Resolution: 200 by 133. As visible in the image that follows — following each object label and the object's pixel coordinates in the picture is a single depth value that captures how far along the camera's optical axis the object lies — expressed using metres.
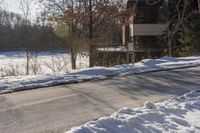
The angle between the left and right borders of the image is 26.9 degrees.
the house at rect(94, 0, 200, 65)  43.58
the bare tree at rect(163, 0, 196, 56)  37.66
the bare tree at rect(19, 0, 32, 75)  23.65
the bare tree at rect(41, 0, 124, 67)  25.72
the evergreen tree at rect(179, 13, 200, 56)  32.12
